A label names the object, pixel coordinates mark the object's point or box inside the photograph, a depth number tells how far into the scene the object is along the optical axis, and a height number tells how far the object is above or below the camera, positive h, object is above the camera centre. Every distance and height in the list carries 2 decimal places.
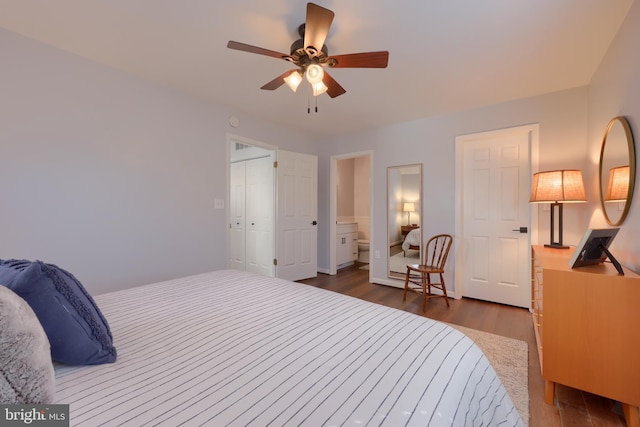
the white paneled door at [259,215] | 3.86 -0.08
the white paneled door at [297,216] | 3.82 -0.09
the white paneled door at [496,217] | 2.90 -0.07
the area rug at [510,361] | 1.55 -1.10
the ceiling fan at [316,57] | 1.48 +1.00
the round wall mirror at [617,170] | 1.54 +0.27
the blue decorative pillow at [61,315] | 0.77 -0.33
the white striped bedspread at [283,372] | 0.61 -0.48
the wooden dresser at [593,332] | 1.32 -0.66
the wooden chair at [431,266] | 2.98 -0.68
